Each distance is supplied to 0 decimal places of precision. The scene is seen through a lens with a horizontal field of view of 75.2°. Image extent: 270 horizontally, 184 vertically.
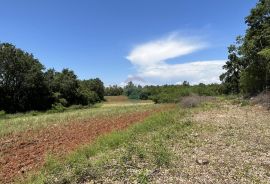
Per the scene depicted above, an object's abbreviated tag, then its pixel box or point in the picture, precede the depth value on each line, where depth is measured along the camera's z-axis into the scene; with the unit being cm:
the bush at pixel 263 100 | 1233
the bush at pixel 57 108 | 2423
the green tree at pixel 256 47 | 1722
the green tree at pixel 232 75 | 2796
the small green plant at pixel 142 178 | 362
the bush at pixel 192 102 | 1502
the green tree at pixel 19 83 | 2646
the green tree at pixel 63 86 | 2919
